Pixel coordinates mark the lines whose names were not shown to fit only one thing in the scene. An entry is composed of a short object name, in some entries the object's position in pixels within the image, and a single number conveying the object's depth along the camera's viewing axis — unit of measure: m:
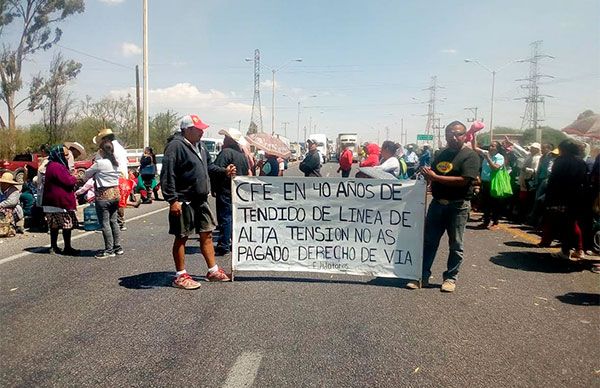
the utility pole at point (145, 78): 24.47
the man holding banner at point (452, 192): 6.05
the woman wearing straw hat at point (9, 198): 9.52
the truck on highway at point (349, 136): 52.54
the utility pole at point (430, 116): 86.91
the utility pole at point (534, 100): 62.69
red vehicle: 26.38
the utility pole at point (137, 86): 40.53
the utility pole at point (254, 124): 65.94
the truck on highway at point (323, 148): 62.46
